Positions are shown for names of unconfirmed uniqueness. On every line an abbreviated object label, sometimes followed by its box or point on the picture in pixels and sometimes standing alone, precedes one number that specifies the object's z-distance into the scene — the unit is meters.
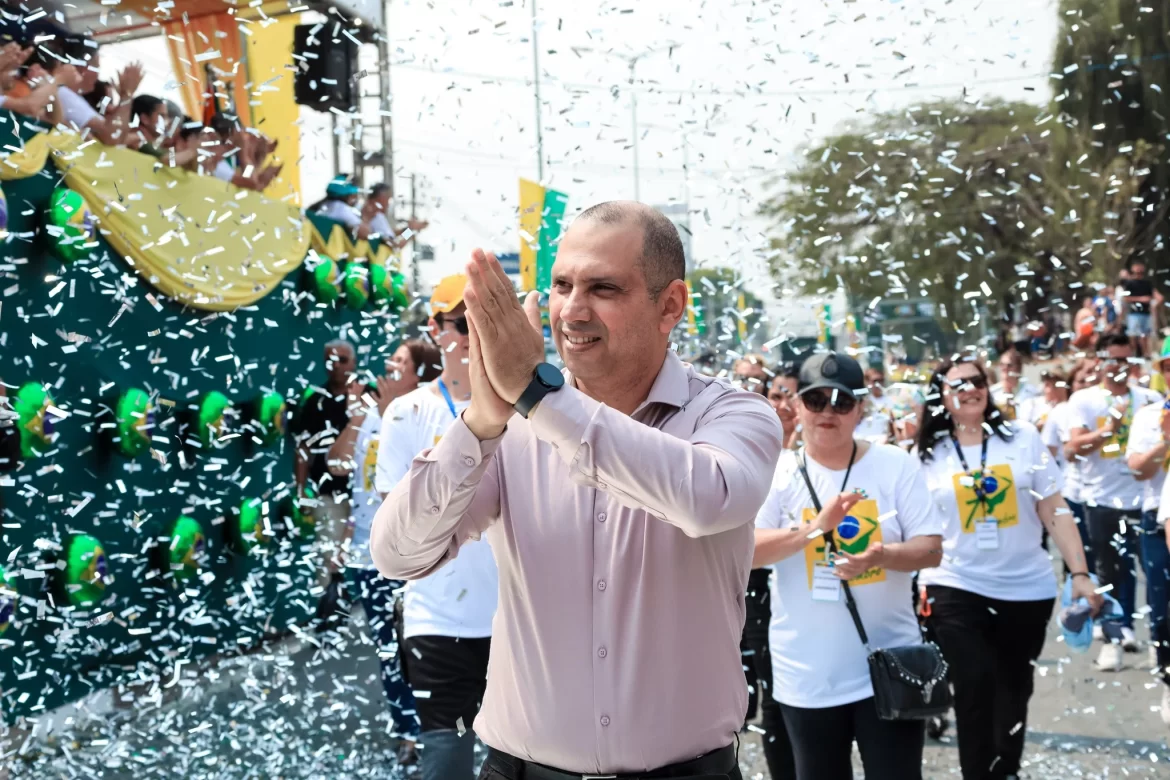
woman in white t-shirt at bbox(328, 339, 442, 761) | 6.54
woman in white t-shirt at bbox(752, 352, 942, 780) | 4.34
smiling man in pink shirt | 2.29
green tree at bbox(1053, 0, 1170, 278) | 26.58
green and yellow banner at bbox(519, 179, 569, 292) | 8.90
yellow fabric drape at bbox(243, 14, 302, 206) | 12.12
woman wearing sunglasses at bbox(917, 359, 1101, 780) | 5.46
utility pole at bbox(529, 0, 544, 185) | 5.44
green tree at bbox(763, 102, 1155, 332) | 28.27
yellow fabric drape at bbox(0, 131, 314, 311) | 6.95
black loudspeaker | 11.62
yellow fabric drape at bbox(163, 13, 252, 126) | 11.95
